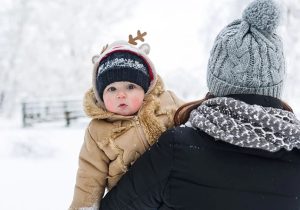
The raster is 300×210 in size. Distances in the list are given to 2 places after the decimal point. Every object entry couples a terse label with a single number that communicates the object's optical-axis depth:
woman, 1.36
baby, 1.89
